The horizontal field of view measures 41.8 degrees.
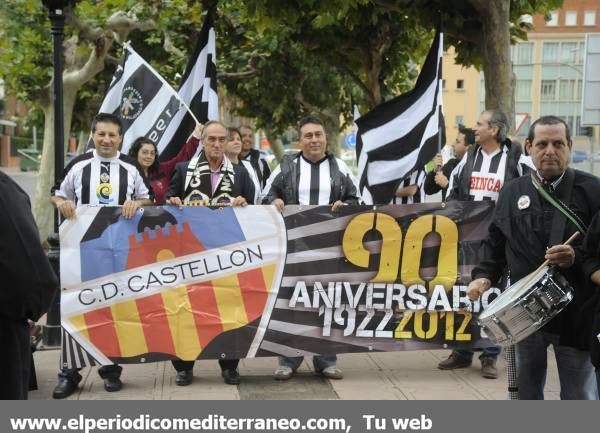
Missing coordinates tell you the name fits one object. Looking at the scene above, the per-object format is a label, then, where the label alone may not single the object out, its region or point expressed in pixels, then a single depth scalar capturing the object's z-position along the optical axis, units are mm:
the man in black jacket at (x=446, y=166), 7902
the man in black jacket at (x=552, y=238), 3908
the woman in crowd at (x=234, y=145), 7941
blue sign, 24625
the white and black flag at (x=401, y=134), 7676
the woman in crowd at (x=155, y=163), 7453
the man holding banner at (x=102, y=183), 5969
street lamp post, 7199
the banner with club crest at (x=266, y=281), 6062
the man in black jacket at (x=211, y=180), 6309
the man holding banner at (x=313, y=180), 6477
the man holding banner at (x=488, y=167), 6531
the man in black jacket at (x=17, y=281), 3150
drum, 3820
